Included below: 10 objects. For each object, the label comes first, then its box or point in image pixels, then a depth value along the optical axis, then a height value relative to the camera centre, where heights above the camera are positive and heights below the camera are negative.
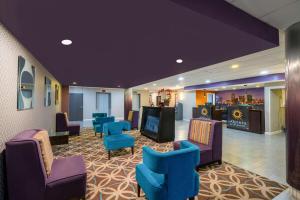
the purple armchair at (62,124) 6.07 -0.84
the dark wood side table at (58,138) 4.52 -1.07
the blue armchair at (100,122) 6.33 -0.83
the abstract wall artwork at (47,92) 4.32 +0.29
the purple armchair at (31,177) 1.75 -0.89
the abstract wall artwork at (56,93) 6.30 +0.38
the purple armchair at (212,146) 3.32 -0.98
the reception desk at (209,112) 9.70 -0.63
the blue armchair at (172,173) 1.68 -0.82
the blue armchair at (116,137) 3.99 -0.95
